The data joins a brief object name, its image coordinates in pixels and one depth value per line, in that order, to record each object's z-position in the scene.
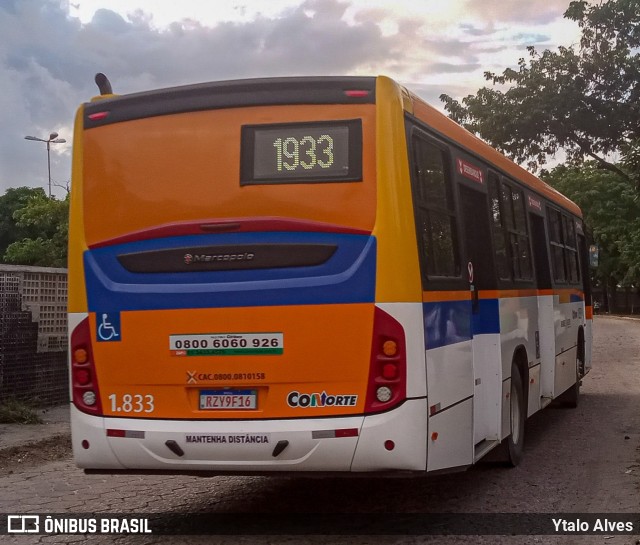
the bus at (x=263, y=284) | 6.70
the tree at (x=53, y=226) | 30.07
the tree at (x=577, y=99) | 27.72
